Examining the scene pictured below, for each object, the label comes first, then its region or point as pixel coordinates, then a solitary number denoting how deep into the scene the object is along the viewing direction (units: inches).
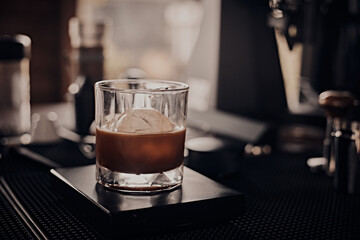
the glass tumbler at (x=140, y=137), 25.0
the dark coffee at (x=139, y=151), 24.8
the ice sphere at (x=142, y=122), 25.1
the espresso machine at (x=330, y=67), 31.7
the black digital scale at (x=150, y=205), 22.7
